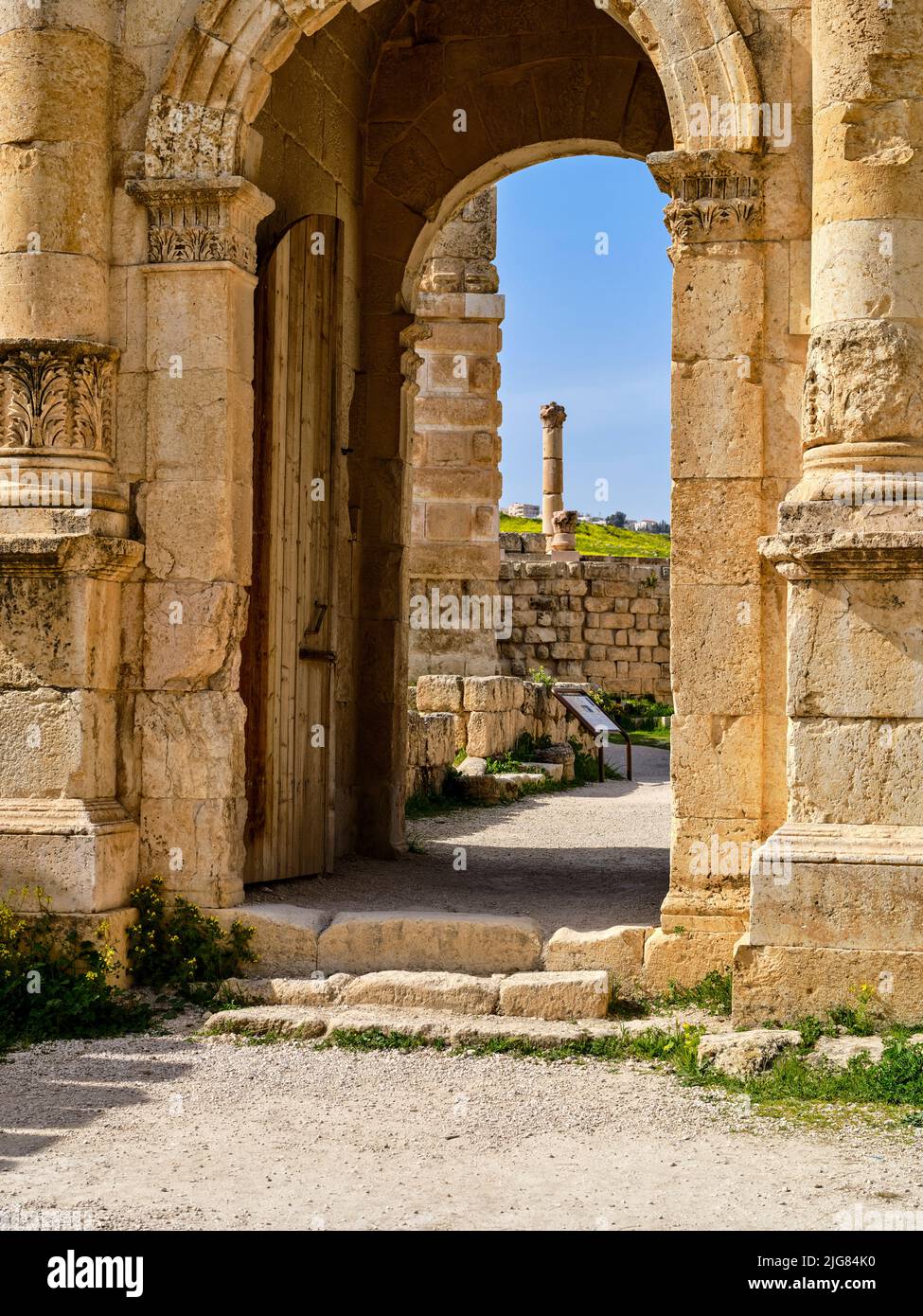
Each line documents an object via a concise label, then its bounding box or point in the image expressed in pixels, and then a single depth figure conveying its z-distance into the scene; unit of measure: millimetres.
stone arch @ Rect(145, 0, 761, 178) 6605
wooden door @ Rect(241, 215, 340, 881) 7500
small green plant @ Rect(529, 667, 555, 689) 17788
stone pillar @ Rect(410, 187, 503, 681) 15500
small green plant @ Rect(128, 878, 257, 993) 6438
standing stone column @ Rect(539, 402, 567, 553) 29703
